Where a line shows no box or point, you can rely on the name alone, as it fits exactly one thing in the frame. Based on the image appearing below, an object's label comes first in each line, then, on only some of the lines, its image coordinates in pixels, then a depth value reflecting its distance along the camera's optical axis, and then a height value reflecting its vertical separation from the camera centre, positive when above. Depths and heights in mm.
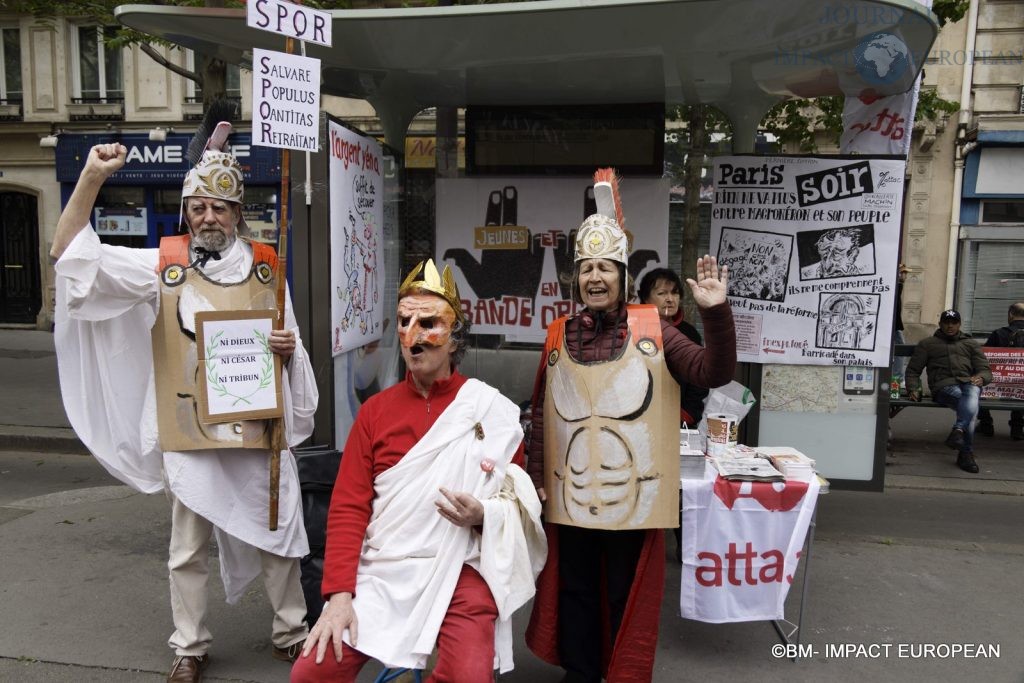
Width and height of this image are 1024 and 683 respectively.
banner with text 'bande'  5234 +178
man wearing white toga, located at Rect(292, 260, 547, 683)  2230 -793
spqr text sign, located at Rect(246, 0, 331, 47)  2951 +949
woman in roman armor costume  2738 -659
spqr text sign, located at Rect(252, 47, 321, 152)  2996 +636
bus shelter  3365 +1094
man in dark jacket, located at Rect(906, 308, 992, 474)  6961 -874
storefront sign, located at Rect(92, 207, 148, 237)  14039 +659
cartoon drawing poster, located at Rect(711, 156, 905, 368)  4434 +124
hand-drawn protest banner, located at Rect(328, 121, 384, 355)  4008 +137
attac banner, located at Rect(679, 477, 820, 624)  3180 -1130
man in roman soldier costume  2992 -551
